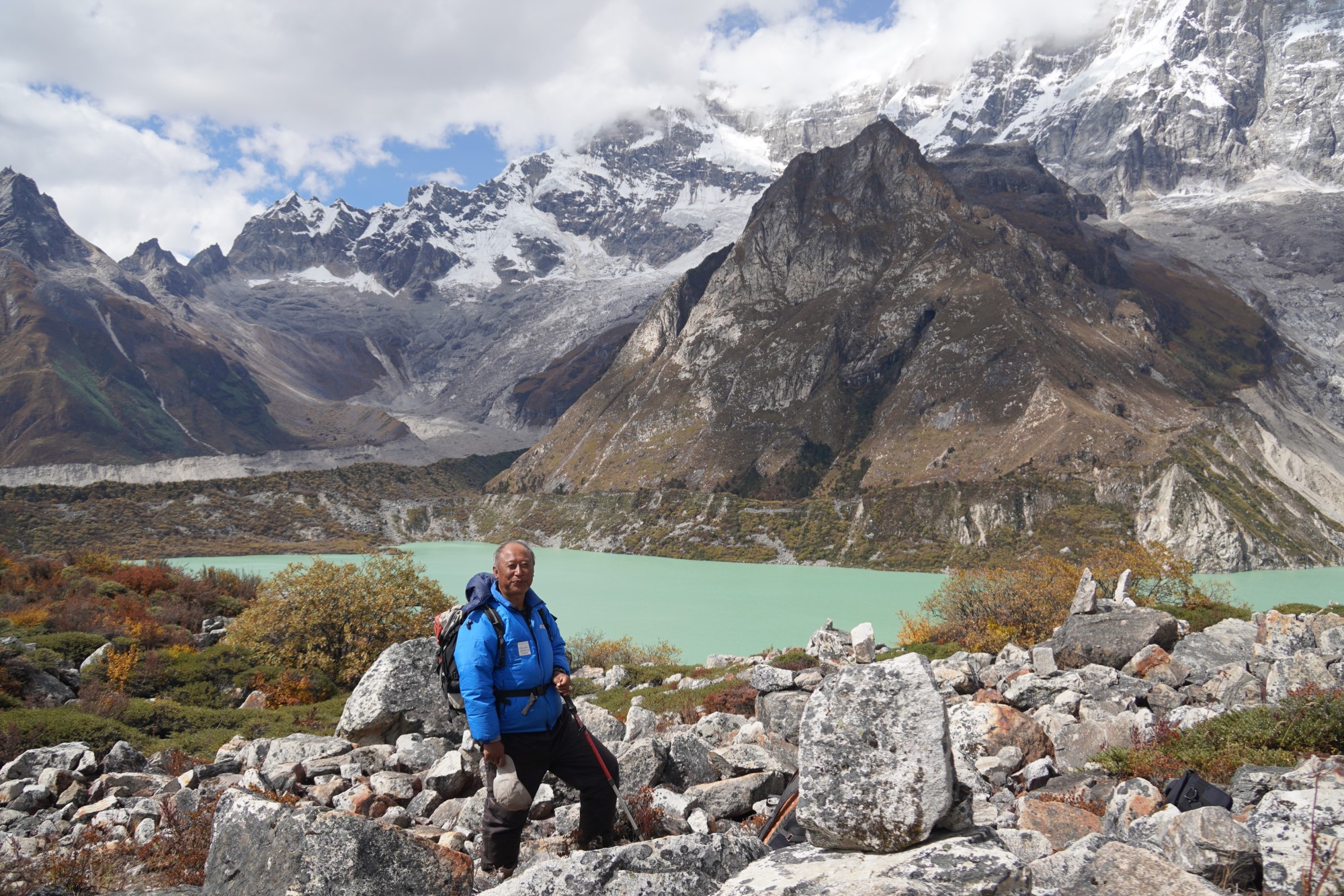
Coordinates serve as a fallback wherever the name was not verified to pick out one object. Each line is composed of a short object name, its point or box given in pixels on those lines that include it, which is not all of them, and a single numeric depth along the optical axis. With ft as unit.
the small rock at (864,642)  61.11
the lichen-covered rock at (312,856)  15.62
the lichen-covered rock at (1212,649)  46.11
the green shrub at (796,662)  70.74
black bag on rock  20.21
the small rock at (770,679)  48.78
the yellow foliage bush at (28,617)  68.39
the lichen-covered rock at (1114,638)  53.06
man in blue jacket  19.19
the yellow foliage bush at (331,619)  72.08
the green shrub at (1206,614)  70.08
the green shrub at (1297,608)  77.25
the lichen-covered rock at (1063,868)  13.80
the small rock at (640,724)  37.58
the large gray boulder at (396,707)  38.42
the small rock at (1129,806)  20.24
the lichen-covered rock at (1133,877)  12.80
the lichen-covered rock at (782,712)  42.09
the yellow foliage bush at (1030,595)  84.12
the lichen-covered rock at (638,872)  14.97
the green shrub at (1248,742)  24.49
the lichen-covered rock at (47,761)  32.63
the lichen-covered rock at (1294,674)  31.76
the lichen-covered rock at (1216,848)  15.49
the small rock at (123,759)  34.35
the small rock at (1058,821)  21.38
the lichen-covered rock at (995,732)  32.37
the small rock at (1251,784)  20.08
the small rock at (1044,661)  50.55
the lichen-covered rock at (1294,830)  14.33
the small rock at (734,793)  24.85
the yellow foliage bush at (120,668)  55.77
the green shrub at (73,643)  59.88
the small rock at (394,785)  27.81
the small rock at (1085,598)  63.41
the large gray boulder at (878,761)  13.53
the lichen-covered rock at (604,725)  36.68
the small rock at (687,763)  27.55
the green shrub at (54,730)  37.73
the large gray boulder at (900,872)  11.98
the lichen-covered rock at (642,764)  26.63
